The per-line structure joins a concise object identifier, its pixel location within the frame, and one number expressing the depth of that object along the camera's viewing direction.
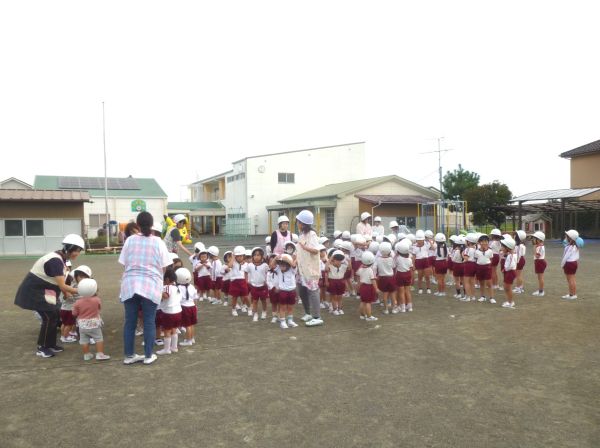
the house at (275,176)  36.50
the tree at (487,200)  31.97
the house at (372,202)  28.67
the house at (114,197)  32.53
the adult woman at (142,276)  4.96
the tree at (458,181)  46.19
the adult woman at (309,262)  6.82
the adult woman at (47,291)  5.42
